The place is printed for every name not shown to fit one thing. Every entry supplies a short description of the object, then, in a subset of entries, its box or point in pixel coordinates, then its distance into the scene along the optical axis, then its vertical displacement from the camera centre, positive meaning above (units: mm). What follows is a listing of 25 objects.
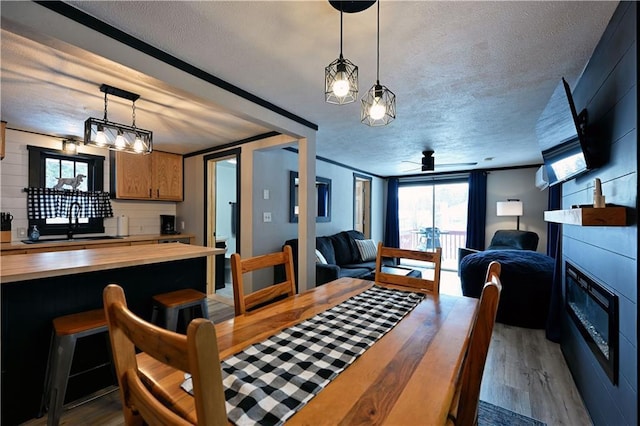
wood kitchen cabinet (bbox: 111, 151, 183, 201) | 3920 +497
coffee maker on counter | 4498 -246
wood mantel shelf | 1281 -13
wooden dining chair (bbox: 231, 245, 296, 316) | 1448 -391
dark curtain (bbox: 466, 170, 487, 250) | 5996 +49
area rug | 1740 -1306
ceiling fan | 4359 +806
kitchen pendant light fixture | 2291 +647
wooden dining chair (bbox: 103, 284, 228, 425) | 471 -288
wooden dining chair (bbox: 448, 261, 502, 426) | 735 -382
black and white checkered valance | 3385 +82
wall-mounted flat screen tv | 1630 +497
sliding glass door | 6577 -108
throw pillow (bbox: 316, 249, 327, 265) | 3890 -659
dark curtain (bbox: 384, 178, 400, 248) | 7172 -127
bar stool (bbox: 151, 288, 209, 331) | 2014 -705
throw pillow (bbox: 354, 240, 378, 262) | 4988 -692
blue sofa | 3594 -731
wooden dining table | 726 -517
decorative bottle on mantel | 1379 +81
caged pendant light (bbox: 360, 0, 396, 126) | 1418 +556
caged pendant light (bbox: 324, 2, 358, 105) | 1242 +596
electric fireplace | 1417 -645
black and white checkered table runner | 735 -506
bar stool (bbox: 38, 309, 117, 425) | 1546 -817
